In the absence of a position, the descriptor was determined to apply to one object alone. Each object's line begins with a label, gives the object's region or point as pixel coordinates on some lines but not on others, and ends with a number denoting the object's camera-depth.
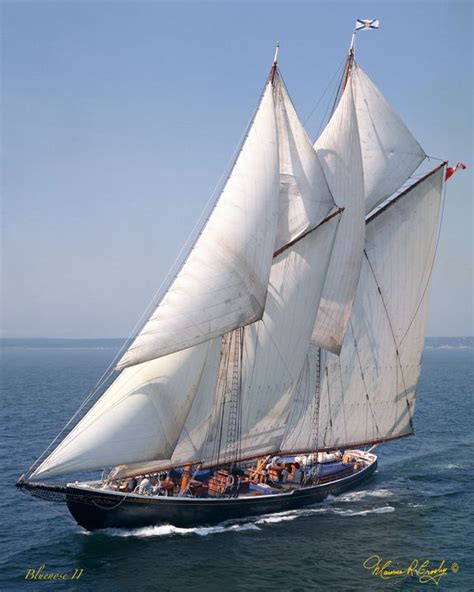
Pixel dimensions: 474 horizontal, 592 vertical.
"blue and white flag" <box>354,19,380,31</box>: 45.31
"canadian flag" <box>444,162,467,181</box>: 49.69
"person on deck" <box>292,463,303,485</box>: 43.53
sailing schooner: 34.53
